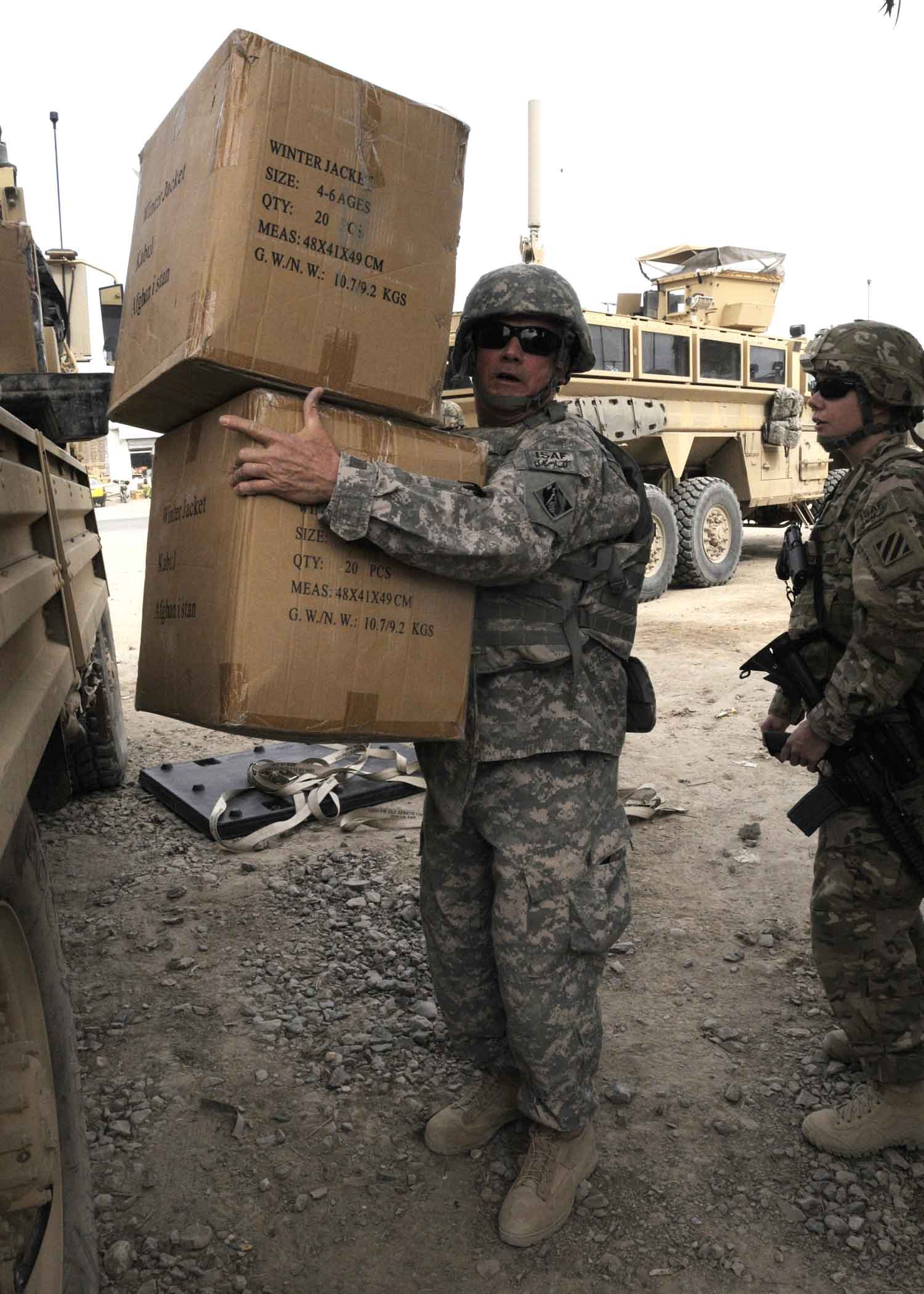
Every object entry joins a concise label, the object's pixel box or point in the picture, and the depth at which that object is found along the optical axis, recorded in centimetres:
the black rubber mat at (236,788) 385
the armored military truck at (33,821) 132
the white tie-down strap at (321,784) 383
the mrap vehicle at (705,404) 939
